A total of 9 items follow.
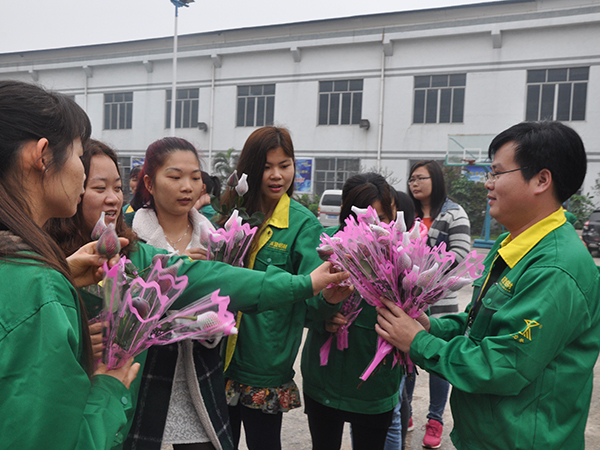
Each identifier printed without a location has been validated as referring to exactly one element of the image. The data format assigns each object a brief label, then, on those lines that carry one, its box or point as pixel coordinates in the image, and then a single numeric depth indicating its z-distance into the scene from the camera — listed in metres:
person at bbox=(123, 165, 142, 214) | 4.65
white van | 17.97
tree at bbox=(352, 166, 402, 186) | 19.56
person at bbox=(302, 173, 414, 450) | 2.22
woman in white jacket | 2.17
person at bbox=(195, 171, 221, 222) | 3.78
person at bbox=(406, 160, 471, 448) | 3.28
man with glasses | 1.46
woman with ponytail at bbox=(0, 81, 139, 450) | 0.91
